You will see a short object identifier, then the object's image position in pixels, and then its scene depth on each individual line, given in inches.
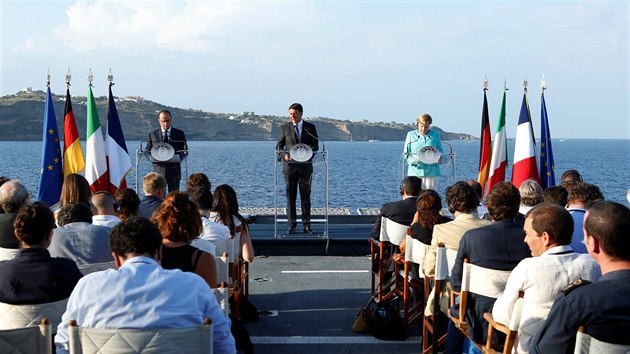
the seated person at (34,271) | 137.2
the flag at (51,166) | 365.4
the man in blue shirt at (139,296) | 113.6
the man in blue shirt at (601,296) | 109.2
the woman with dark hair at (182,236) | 153.6
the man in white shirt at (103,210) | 203.6
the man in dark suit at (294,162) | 357.4
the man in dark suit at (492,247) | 166.7
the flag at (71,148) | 378.0
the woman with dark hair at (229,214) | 231.0
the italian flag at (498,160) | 412.8
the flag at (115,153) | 387.5
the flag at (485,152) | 419.2
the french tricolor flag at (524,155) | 399.9
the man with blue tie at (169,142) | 366.0
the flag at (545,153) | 413.1
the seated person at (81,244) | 173.6
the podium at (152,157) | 352.5
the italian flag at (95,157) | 379.2
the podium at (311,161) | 345.7
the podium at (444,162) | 350.3
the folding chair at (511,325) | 141.5
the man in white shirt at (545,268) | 138.9
